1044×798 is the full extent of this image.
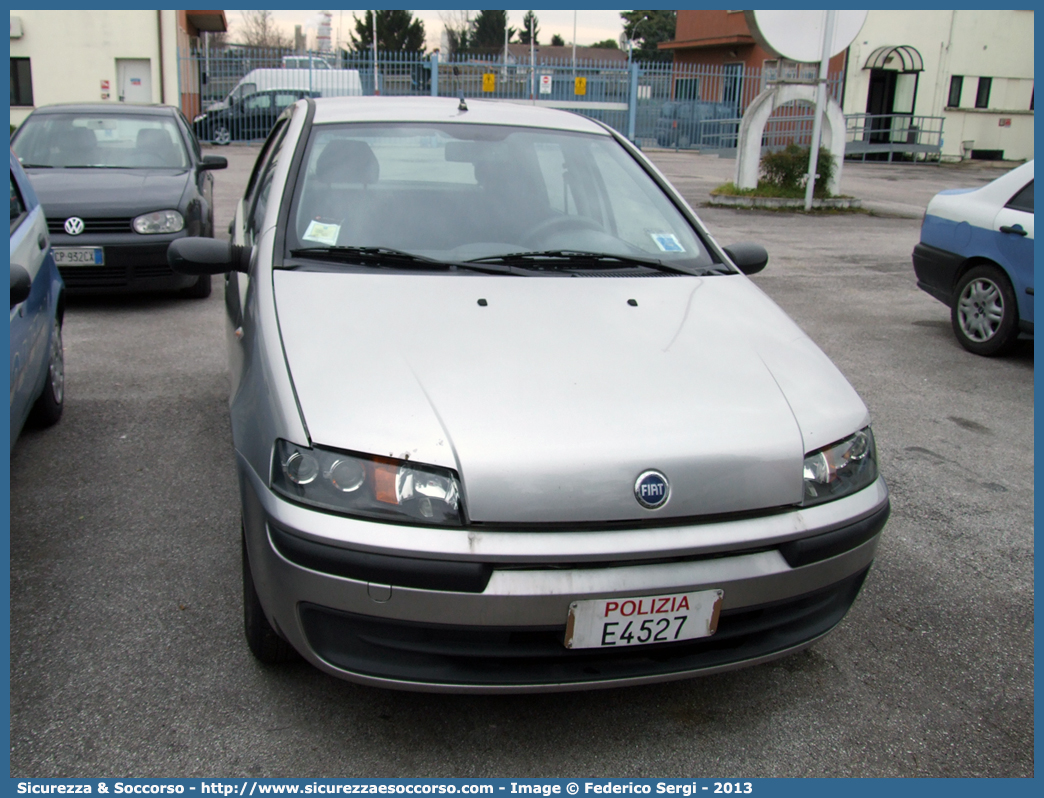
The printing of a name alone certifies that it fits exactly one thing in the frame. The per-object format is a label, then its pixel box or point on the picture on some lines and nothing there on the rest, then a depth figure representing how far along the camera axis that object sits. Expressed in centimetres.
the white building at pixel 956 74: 2881
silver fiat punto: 200
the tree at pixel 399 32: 5716
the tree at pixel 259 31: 5391
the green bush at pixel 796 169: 1474
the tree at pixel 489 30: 7900
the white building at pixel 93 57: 2392
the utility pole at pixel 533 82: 2566
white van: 2447
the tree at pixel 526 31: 8052
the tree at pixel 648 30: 6906
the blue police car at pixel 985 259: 602
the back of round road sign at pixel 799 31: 1370
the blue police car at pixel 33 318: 336
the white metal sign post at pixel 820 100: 1369
